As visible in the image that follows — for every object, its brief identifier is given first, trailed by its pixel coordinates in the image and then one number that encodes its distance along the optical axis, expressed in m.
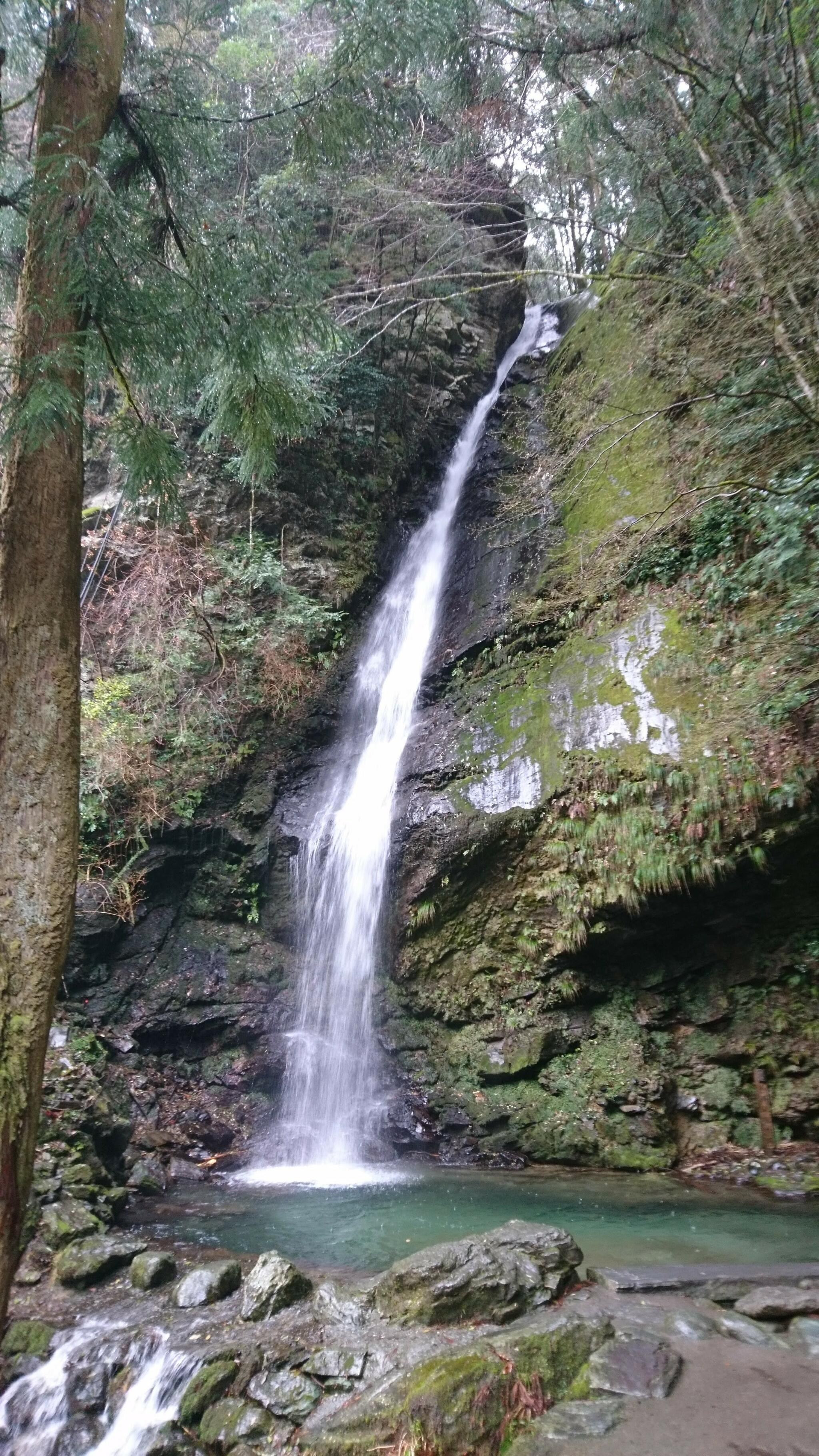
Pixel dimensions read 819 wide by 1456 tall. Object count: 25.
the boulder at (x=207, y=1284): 4.28
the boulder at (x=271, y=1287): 4.05
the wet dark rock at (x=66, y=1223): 5.07
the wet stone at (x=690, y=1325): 3.35
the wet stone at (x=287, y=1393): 3.35
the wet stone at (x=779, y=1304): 3.44
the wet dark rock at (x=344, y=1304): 3.87
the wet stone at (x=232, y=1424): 3.27
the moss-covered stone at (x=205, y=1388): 3.49
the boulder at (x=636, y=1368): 2.99
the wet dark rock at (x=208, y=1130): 7.64
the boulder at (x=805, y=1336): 3.18
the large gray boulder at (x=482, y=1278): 3.60
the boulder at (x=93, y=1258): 4.66
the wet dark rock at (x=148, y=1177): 6.58
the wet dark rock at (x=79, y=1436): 3.48
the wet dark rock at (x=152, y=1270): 4.57
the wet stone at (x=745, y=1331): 3.26
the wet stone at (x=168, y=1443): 3.33
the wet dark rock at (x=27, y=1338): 3.96
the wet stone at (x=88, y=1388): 3.68
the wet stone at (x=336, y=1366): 3.42
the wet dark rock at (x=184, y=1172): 7.09
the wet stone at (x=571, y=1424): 2.79
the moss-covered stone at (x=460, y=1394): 2.88
